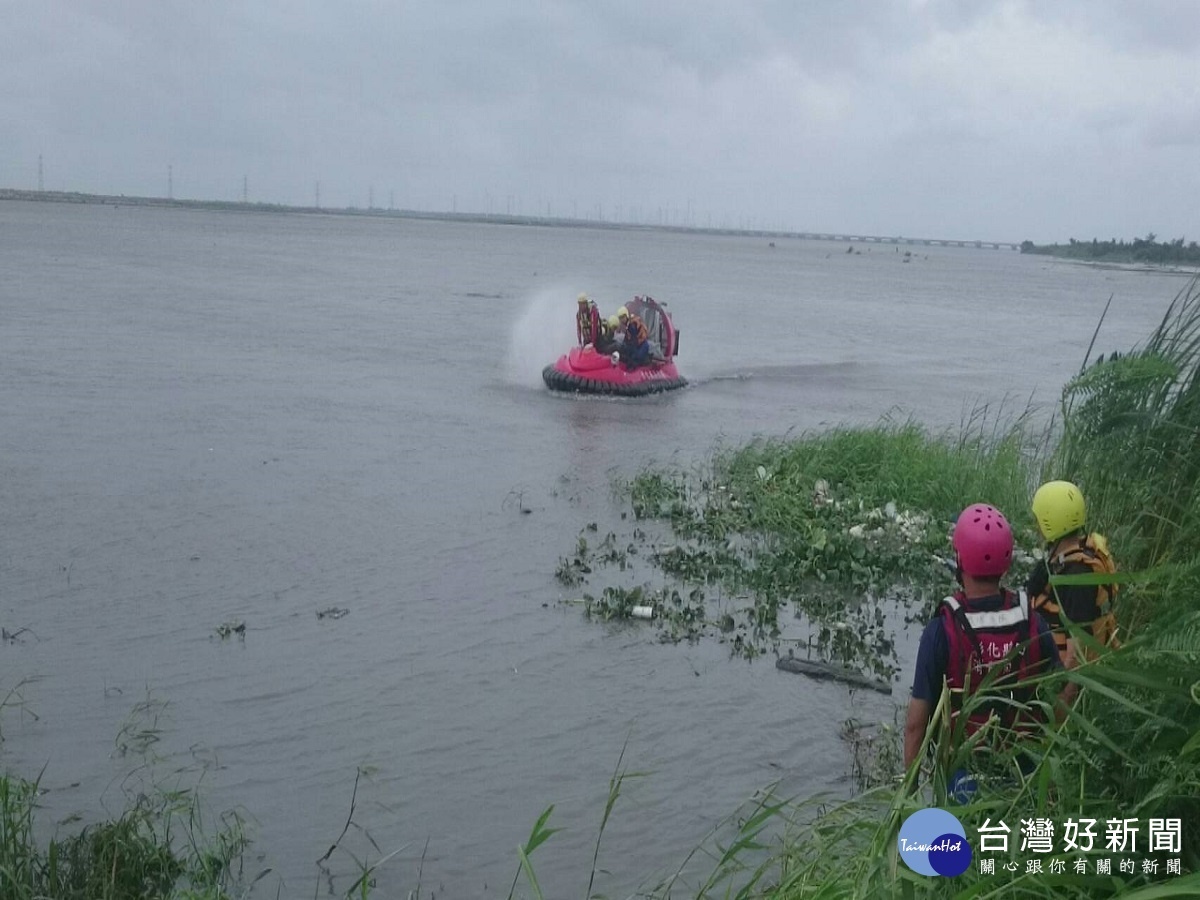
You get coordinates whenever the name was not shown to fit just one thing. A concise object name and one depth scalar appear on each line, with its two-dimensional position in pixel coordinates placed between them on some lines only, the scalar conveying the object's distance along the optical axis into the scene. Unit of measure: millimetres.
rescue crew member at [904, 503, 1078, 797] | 4020
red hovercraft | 21375
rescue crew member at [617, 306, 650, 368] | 21750
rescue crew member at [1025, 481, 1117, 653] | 4537
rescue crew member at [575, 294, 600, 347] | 21297
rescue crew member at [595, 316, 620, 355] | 21828
